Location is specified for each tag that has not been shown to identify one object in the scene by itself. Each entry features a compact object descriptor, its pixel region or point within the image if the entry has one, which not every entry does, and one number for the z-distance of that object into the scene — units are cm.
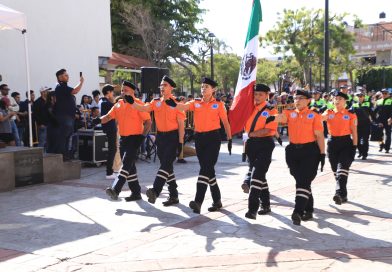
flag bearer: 649
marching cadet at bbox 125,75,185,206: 737
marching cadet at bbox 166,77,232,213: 697
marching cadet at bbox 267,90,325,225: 630
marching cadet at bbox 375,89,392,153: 1402
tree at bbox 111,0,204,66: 3036
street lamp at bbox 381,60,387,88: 4574
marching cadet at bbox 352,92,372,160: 1261
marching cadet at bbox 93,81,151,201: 776
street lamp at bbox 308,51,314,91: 4257
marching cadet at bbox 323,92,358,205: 762
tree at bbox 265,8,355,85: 4181
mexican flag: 750
